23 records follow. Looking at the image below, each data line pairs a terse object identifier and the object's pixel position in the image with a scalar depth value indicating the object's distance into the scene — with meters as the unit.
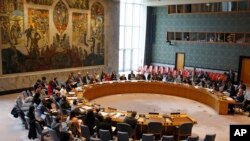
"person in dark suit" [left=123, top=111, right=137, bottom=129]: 8.54
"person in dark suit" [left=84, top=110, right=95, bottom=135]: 8.47
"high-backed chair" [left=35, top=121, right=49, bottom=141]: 8.35
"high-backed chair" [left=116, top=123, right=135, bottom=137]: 8.30
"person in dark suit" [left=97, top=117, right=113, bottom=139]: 8.07
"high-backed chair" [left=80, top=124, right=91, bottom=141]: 7.93
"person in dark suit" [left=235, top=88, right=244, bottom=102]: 13.39
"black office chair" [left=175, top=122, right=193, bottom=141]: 8.69
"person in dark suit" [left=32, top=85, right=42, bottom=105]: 10.85
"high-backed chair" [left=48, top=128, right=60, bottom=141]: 7.36
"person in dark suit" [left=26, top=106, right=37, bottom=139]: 8.75
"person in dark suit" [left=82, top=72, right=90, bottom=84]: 16.04
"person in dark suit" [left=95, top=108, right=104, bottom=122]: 8.58
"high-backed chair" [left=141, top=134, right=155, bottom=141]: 7.40
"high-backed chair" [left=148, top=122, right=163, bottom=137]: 8.59
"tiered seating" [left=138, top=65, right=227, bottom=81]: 18.69
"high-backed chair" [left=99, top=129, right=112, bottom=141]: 7.58
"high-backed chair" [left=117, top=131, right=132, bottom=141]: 7.48
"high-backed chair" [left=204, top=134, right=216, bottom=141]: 7.53
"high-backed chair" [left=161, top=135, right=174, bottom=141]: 7.33
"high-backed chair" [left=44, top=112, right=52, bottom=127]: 8.77
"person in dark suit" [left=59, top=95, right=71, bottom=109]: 10.09
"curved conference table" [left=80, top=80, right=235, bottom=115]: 12.89
